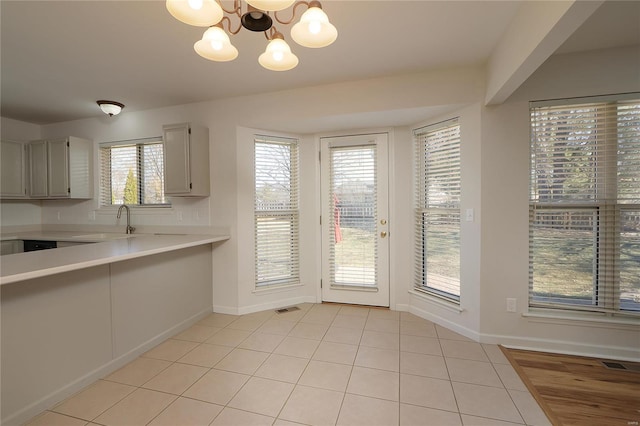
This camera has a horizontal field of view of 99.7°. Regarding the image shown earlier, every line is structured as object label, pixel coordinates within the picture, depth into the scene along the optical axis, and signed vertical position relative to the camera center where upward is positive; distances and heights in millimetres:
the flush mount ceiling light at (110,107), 3148 +1220
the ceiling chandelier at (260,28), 1173 +887
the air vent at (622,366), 2111 -1265
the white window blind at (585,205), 2240 +21
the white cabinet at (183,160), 3047 +566
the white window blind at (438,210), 2795 -18
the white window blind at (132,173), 3605 +518
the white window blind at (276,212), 3332 -35
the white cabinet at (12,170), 3656 +566
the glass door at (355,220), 3309 -141
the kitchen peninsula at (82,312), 1585 -766
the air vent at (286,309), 3254 -1237
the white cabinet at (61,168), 3656 +586
